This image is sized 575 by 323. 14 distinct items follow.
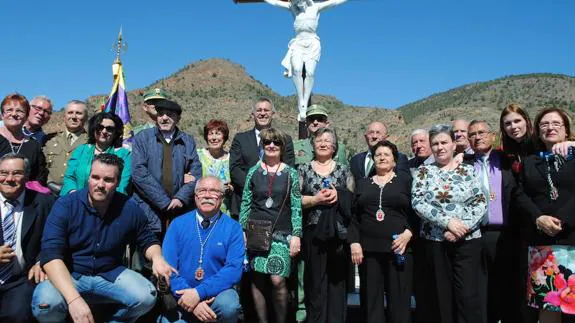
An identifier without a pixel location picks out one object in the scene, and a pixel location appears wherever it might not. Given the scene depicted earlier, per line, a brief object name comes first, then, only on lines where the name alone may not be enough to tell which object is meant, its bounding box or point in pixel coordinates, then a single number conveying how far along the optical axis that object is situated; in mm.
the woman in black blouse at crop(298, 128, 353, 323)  4035
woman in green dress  3910
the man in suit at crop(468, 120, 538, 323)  4016
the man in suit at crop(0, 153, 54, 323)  3555
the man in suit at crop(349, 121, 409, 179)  4754
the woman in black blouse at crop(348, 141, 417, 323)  3934
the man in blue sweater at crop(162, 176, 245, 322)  3568
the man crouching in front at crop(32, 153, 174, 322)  3426
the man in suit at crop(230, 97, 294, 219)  4641
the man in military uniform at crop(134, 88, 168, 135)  5152
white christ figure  6426
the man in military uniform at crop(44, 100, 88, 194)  4688
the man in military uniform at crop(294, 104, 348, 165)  4941
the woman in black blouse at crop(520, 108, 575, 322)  3436
